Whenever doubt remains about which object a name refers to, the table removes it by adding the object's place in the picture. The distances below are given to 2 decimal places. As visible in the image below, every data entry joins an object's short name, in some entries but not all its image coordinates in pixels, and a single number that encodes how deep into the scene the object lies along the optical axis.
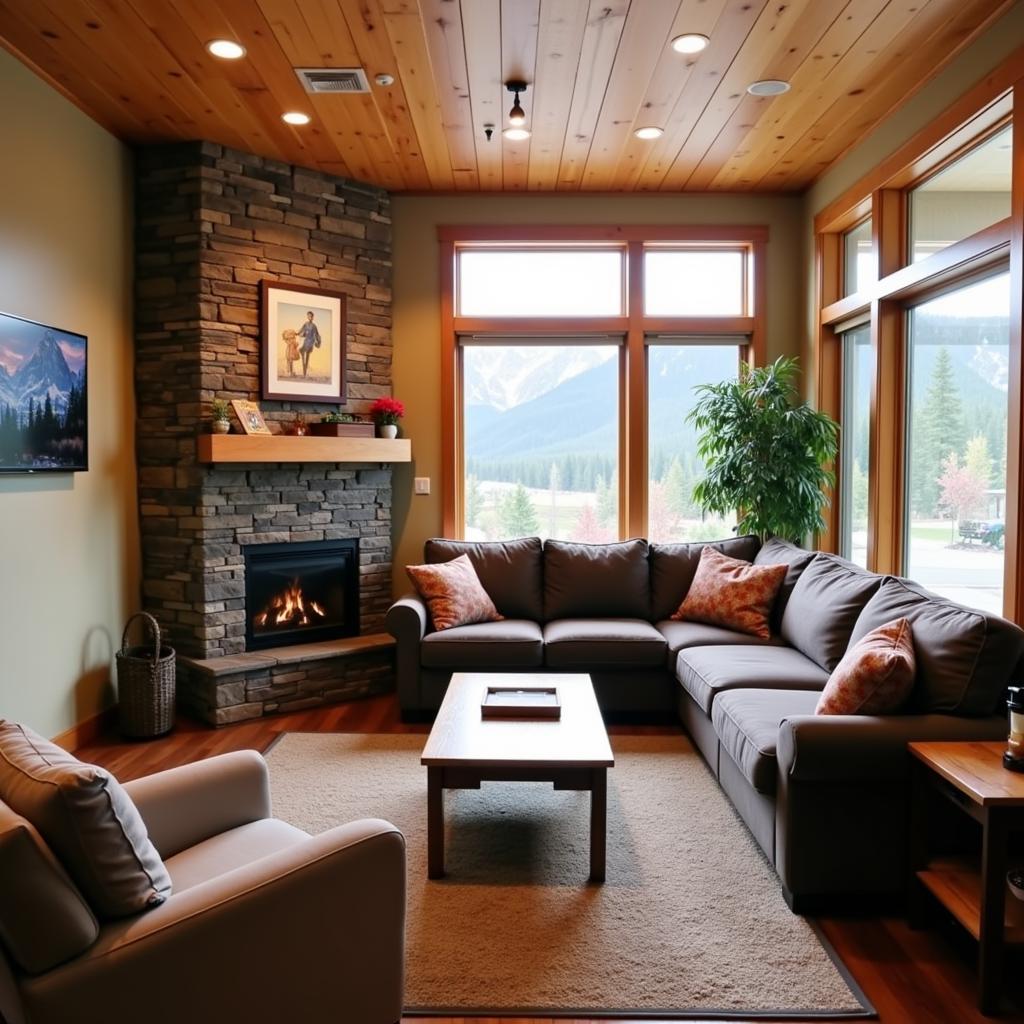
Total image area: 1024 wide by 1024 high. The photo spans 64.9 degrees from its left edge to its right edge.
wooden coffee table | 2.63
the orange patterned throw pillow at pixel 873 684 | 2.54
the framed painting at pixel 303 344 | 4.63
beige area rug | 2.10
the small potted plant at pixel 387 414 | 5.04
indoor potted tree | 4.65
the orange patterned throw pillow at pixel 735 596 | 4.27
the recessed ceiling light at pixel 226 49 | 3.20
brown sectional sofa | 2.46
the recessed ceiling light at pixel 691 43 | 3.20
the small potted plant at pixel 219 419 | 4.34
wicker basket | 4.07
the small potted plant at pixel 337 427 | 4.79
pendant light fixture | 3.62
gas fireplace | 4.71
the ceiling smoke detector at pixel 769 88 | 3.60
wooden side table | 1.99
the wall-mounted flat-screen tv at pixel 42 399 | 3.33
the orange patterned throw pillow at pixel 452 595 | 4.47
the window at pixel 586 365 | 5.33
